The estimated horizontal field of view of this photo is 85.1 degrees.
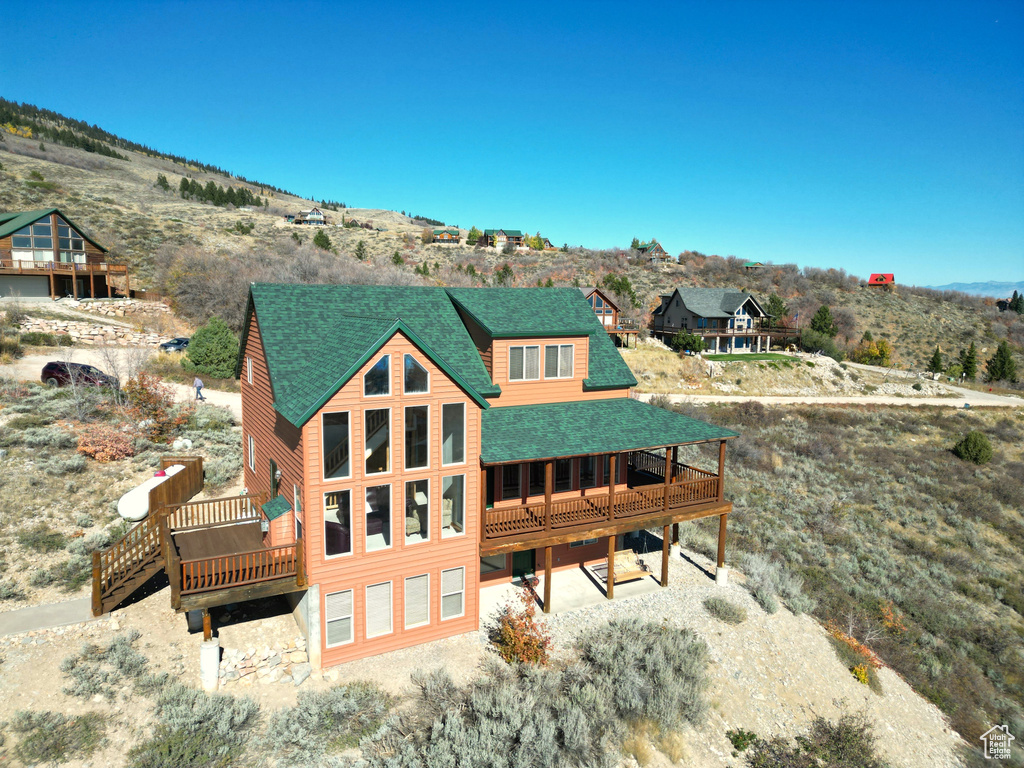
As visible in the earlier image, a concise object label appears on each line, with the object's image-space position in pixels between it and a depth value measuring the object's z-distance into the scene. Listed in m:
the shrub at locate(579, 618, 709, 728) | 12.95
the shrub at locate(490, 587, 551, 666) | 14.01
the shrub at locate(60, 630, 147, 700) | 11.79
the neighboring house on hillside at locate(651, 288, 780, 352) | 61.12
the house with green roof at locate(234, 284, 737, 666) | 13.02
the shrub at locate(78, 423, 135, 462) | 21.78
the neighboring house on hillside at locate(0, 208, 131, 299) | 42.88
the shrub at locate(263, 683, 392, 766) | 11.16
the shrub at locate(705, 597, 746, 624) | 16.97
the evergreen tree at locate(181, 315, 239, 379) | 36.06
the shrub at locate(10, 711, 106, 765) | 10.26
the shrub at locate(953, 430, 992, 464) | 37.47
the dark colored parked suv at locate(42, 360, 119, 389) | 28.45
